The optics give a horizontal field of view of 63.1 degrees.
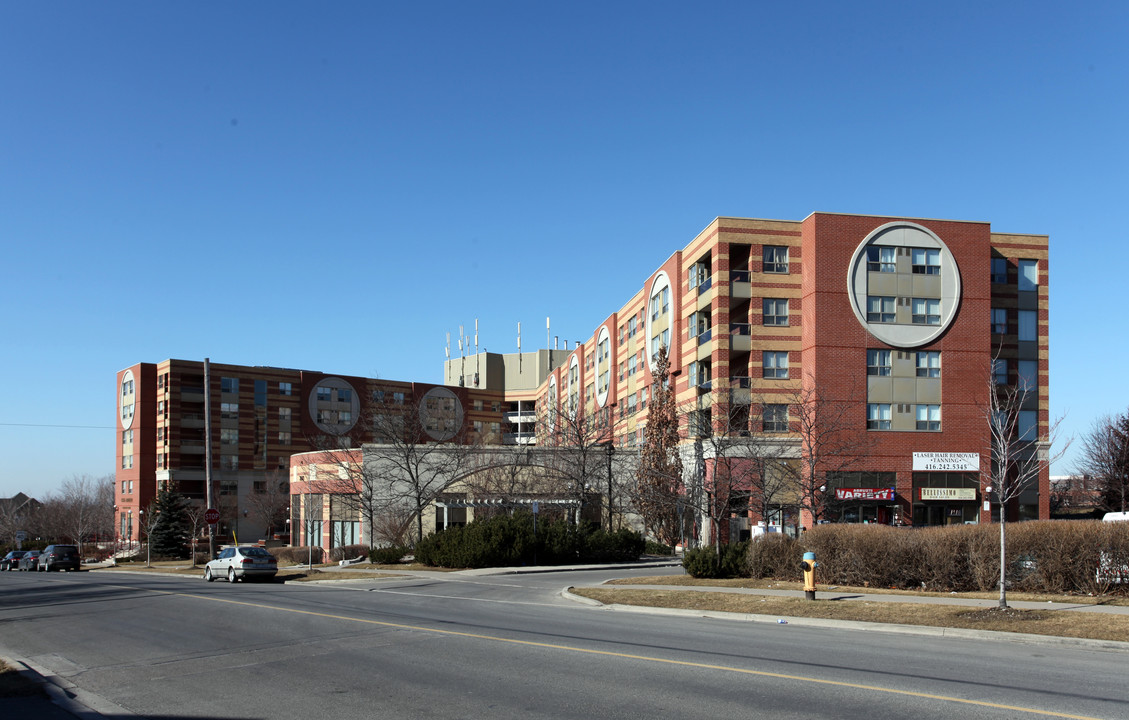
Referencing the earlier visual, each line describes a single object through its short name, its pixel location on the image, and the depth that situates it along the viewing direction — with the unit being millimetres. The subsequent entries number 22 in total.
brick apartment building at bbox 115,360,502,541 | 95375
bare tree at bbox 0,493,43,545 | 99688
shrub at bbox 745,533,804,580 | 25297
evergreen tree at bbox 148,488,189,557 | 66062
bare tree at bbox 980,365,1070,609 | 46188
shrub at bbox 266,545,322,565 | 52312
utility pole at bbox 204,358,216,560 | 39375
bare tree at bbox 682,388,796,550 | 40000
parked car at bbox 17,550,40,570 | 54678
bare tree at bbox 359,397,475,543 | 48353
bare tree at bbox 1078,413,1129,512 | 62938
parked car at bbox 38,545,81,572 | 51625
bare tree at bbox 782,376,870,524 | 41906
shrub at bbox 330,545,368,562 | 49438
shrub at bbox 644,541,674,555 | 46938
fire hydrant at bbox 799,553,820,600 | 19670
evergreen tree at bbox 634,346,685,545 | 49156
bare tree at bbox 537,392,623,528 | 49625
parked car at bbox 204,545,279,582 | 35125
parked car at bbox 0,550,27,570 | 58562
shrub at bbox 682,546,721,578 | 26766
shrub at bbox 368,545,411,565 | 40875
